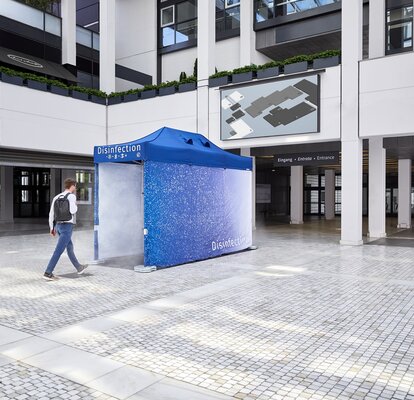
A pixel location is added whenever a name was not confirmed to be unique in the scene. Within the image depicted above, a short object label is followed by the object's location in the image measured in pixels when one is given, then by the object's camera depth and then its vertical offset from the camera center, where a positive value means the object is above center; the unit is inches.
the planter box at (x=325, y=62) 598.2 +179.3
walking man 331.9 -19.7
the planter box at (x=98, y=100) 812.0 +176.8
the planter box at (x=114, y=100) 820.0 +177.0
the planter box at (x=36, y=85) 696.0 +176.3
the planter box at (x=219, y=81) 690.8 +179.0
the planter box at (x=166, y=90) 754.0 +178.8
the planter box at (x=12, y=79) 659.4 +176.3
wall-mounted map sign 611.8 +123.7
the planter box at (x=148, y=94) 774.5 +178.0
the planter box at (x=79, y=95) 771.4 +176.7
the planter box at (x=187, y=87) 731.7 +179.5
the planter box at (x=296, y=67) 616.0 +177.6
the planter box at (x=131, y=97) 796.6 +177.2
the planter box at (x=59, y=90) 731.4 +175.9
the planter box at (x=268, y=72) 635.5 +176.6
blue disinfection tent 382.0 -5.8
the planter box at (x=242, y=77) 660.1 +177.1
